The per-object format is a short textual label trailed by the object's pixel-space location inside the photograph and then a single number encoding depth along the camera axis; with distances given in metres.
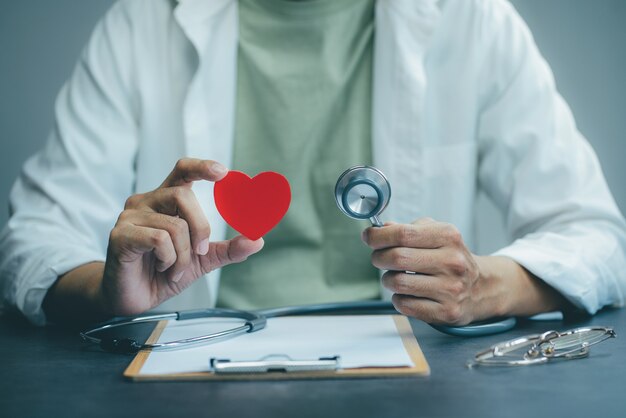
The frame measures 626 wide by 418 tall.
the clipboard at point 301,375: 0.80
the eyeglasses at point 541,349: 0.86
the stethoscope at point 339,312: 0.92
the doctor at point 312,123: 1.58
